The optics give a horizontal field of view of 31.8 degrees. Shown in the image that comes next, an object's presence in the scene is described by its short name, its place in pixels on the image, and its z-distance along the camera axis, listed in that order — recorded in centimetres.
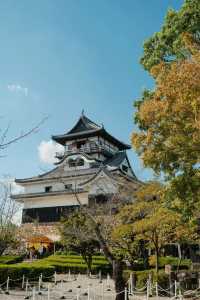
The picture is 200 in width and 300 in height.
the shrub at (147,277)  1753
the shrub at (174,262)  2550
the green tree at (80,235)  2562
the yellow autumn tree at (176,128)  993
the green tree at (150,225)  1845
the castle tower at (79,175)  4222
